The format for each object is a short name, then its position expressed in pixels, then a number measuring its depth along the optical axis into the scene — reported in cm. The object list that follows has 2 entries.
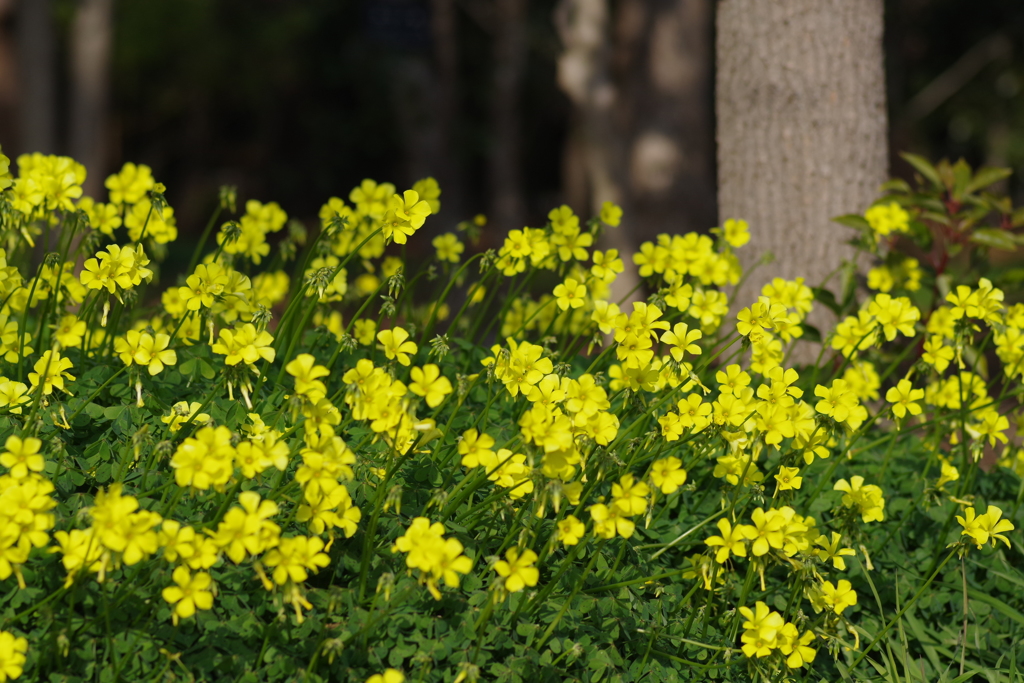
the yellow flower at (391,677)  309
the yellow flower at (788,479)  410
